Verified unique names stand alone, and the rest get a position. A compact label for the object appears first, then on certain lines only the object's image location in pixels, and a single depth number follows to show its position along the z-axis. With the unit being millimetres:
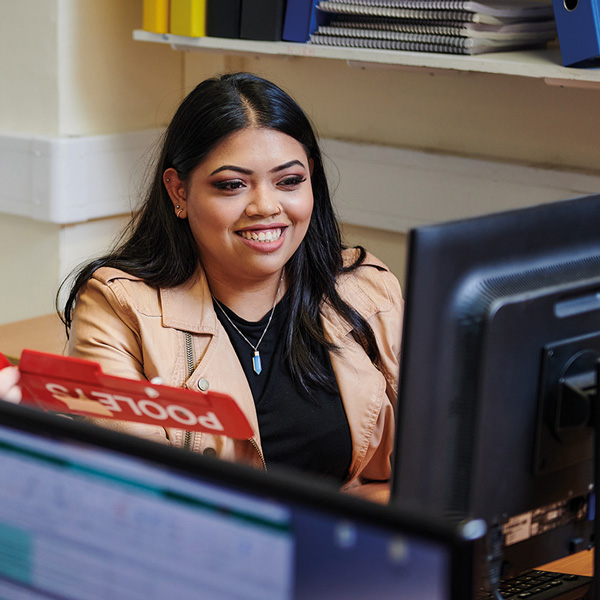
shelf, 2229
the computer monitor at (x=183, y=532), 1037
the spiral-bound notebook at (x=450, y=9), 2276
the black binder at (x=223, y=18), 2461
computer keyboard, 1779
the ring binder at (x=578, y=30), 2186
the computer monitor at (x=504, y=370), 1503
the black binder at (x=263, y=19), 2425
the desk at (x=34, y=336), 2376
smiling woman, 2110
